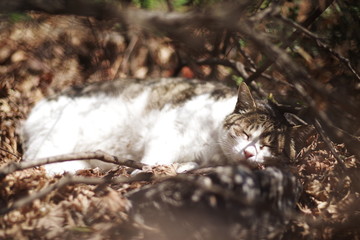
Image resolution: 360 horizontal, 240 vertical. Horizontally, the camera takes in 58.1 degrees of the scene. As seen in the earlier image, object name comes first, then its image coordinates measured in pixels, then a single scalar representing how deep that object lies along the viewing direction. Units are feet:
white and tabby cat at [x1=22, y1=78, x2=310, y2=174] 9.82
